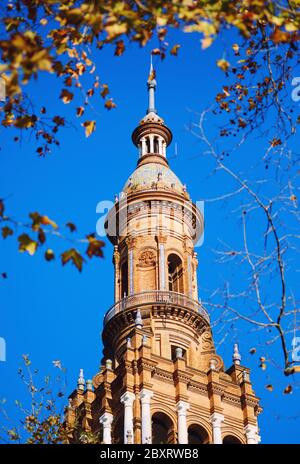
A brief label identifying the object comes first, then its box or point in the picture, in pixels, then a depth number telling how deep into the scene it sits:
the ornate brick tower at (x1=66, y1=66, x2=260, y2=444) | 48.41
